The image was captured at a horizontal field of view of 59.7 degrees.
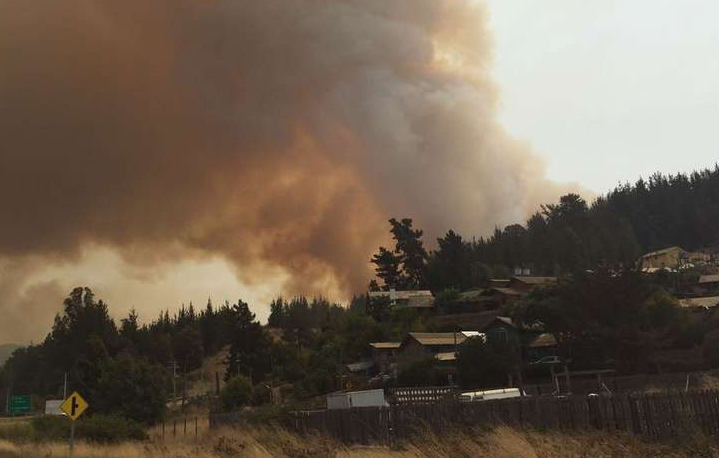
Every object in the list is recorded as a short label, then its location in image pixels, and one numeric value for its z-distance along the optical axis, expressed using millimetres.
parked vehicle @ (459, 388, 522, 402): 35594
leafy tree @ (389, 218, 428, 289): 145500
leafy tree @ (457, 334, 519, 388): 60844
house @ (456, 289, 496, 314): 110062
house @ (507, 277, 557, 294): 115325
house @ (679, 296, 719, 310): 79712
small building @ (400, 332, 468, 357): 80750
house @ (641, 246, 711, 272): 157000
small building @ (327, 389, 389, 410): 37875
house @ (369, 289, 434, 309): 113312
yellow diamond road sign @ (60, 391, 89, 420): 26531
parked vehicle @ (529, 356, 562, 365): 66312
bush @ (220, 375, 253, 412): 69250
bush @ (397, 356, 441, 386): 66819
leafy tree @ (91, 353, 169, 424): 57344
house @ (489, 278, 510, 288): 121188
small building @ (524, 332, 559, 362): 75062
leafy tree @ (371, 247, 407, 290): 144875
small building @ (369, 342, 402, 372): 83544
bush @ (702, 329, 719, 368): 54594
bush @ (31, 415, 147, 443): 37766
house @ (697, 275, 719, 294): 111812
